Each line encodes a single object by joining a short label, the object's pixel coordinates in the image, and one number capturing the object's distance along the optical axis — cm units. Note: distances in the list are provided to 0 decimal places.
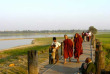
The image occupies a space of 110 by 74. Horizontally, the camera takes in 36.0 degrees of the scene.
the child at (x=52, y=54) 959
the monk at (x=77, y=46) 952
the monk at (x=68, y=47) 934
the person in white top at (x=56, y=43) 954
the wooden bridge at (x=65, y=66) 618
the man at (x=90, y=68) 616
